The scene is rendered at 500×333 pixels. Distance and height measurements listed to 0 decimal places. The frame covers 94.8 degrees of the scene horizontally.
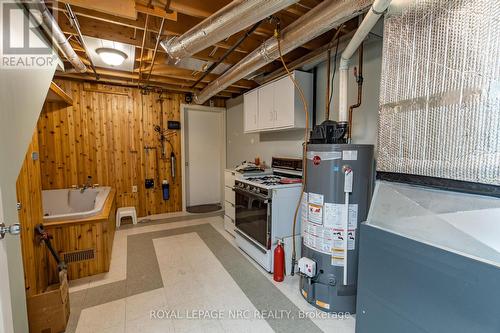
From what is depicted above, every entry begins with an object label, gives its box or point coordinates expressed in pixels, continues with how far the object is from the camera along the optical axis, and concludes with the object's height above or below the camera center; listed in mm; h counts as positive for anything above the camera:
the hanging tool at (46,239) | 1924 -765
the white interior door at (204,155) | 5086 -120
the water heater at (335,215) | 1901 -560
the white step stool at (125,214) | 4113 -1153
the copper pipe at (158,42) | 2055 +1109
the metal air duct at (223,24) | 1513 +937
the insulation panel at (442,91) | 975 +286
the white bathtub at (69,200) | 3691 -813
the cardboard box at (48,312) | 1623 -1168
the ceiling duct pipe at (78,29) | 1825 +1104
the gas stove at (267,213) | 2518 -734
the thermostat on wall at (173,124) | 4700 +527
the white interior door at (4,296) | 983 -645
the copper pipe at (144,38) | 2087 +1139
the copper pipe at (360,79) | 2191 +677
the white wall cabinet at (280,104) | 2752 +595
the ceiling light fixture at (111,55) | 2693 +1138
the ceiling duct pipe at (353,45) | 1313 +788
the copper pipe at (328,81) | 2466 +747
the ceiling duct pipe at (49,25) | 1491 +954
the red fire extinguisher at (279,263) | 2402 -1187
